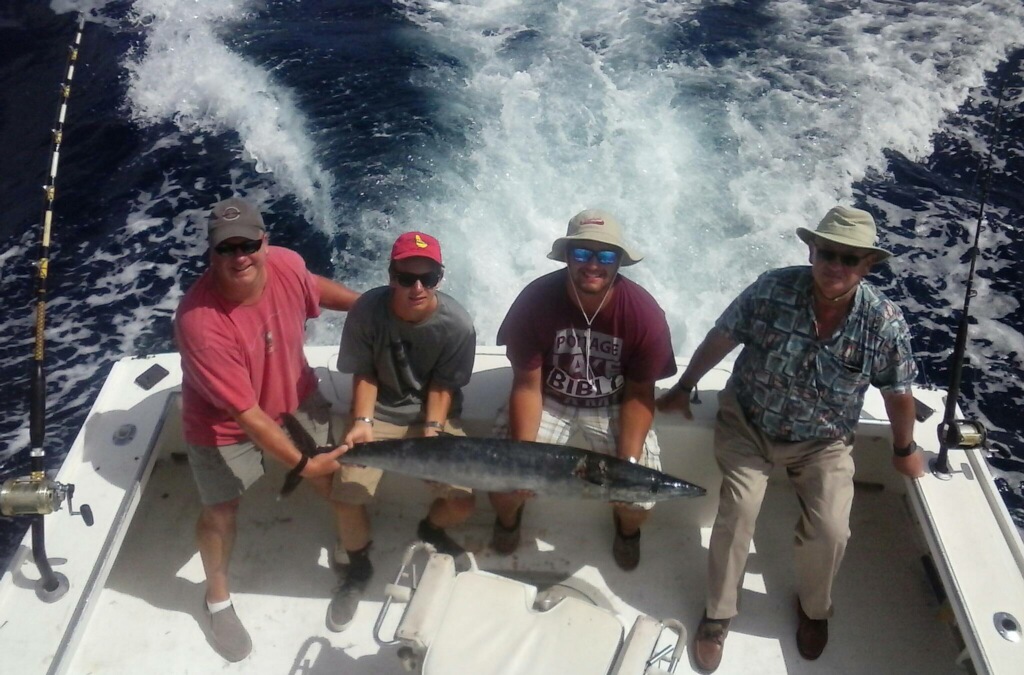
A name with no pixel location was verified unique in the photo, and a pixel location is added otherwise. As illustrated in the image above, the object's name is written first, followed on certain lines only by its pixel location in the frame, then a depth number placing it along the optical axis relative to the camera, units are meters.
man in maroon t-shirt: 2.71
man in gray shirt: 2.72
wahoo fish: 2.58
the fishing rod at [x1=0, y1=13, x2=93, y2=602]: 2.44
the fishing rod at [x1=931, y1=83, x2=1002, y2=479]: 2.78
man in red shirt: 2.51
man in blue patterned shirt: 2.58
